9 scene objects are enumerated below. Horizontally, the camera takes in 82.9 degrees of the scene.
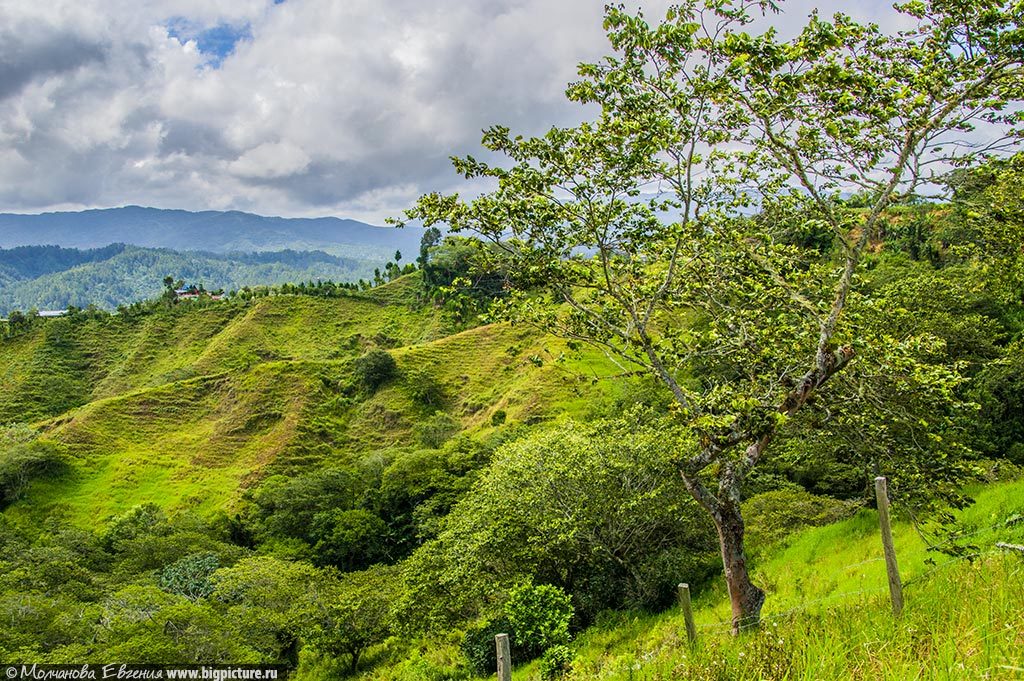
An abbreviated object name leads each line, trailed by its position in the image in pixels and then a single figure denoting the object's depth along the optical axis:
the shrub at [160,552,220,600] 39.97
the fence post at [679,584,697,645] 7.50
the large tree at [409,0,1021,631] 7.54
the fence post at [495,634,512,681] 6.25
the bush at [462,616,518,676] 19.19
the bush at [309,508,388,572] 48.84
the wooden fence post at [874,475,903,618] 6.07
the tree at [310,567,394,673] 29.00
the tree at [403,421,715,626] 19.86
